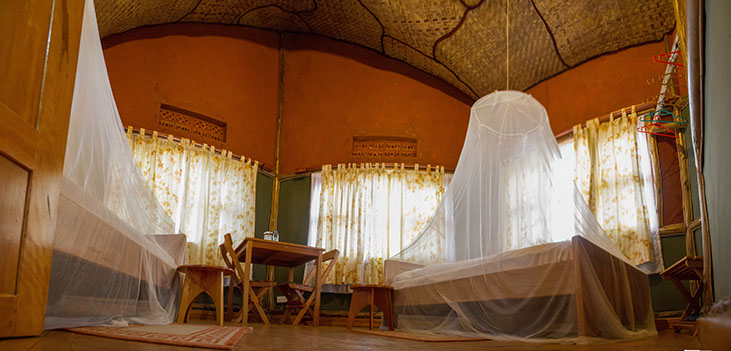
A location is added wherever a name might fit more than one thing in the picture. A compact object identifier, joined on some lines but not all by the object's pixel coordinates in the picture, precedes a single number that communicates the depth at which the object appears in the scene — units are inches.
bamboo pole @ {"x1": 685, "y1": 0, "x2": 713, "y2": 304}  52.0
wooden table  188.1
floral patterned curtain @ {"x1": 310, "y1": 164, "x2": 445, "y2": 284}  273.0
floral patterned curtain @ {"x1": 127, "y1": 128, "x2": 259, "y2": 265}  249.8
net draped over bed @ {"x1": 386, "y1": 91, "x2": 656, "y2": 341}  125.5
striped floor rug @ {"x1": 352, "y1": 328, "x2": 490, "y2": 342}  109.0
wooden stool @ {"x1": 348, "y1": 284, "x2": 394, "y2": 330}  184.9
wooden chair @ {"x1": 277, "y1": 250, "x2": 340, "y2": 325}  215.0
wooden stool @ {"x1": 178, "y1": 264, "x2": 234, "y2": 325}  153.4
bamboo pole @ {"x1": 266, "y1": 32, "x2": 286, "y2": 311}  277.2
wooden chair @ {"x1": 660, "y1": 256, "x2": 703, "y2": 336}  150.6
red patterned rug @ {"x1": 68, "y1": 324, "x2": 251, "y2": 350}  67.0
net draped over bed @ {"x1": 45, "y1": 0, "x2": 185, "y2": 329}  91.1
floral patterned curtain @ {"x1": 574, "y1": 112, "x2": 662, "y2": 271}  198.4
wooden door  59.2
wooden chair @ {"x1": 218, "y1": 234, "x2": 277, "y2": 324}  190.5
